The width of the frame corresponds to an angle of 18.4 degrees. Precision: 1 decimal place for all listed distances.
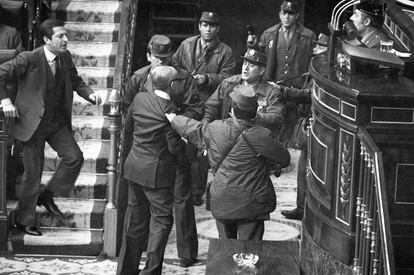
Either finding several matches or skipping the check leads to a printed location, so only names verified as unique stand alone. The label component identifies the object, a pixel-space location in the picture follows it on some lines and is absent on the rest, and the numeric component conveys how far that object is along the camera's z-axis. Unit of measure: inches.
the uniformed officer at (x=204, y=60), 559.8
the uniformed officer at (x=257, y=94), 487.8
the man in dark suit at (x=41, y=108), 504.1
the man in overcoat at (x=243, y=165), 429.4
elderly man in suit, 463.8
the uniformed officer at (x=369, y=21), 480.4
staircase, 505.0
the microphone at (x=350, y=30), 511.1
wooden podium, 410.6
